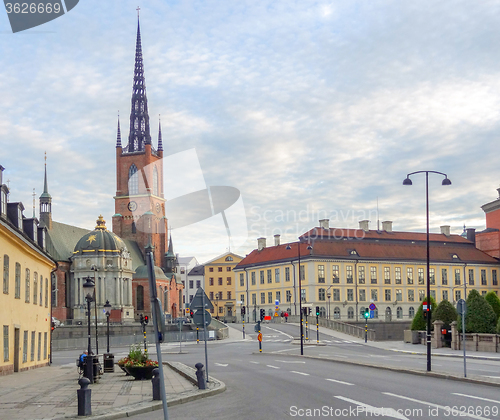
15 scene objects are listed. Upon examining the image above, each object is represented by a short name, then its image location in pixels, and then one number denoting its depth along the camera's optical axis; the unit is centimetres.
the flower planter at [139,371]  2303
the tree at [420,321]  5216
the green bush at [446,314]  4759
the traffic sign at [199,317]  2038
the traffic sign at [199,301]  2059
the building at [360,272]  9581
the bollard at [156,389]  1641
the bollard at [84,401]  1387
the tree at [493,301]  4638
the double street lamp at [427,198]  2264
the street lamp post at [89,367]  2160
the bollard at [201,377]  1872
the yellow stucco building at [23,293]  2695
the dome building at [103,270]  9694
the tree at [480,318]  4191
